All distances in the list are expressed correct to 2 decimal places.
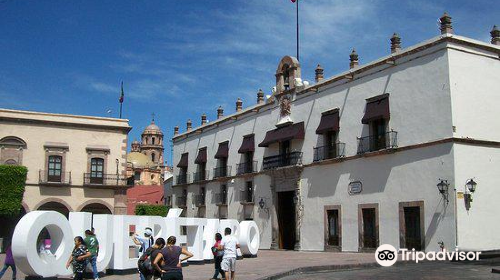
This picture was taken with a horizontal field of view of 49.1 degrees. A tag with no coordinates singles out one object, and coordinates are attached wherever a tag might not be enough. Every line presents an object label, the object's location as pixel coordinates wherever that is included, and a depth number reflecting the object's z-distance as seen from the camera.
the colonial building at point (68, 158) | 35.12
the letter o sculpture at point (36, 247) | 13.68
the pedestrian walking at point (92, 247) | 13.99
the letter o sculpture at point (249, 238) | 23.16
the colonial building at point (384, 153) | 21.83
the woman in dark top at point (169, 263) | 9.78
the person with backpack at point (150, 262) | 10.16
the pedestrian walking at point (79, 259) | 12.64
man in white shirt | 13.29
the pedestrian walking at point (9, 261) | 14.38
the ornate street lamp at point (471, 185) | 21.30
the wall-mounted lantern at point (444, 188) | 21.52
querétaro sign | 13.82
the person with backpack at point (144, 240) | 16.09
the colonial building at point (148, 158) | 83.44
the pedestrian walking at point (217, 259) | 14.56
